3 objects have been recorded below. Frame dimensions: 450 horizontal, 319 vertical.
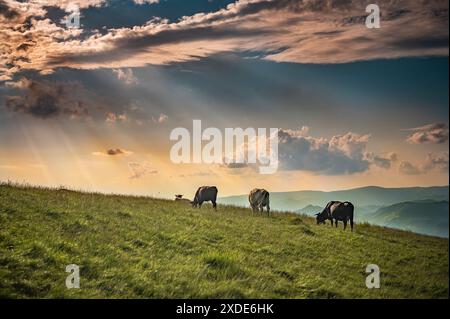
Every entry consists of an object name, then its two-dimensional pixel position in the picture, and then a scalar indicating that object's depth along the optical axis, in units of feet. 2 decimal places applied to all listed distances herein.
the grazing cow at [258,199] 105.97
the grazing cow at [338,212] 92.53
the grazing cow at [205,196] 110.63
